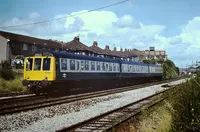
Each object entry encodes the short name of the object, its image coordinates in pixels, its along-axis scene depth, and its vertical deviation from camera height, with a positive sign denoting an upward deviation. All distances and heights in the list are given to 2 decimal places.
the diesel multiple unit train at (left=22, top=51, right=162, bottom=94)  17.84 +0.06
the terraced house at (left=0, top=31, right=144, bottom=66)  47.62 +5.19
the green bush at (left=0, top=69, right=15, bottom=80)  26.78 -0.05
